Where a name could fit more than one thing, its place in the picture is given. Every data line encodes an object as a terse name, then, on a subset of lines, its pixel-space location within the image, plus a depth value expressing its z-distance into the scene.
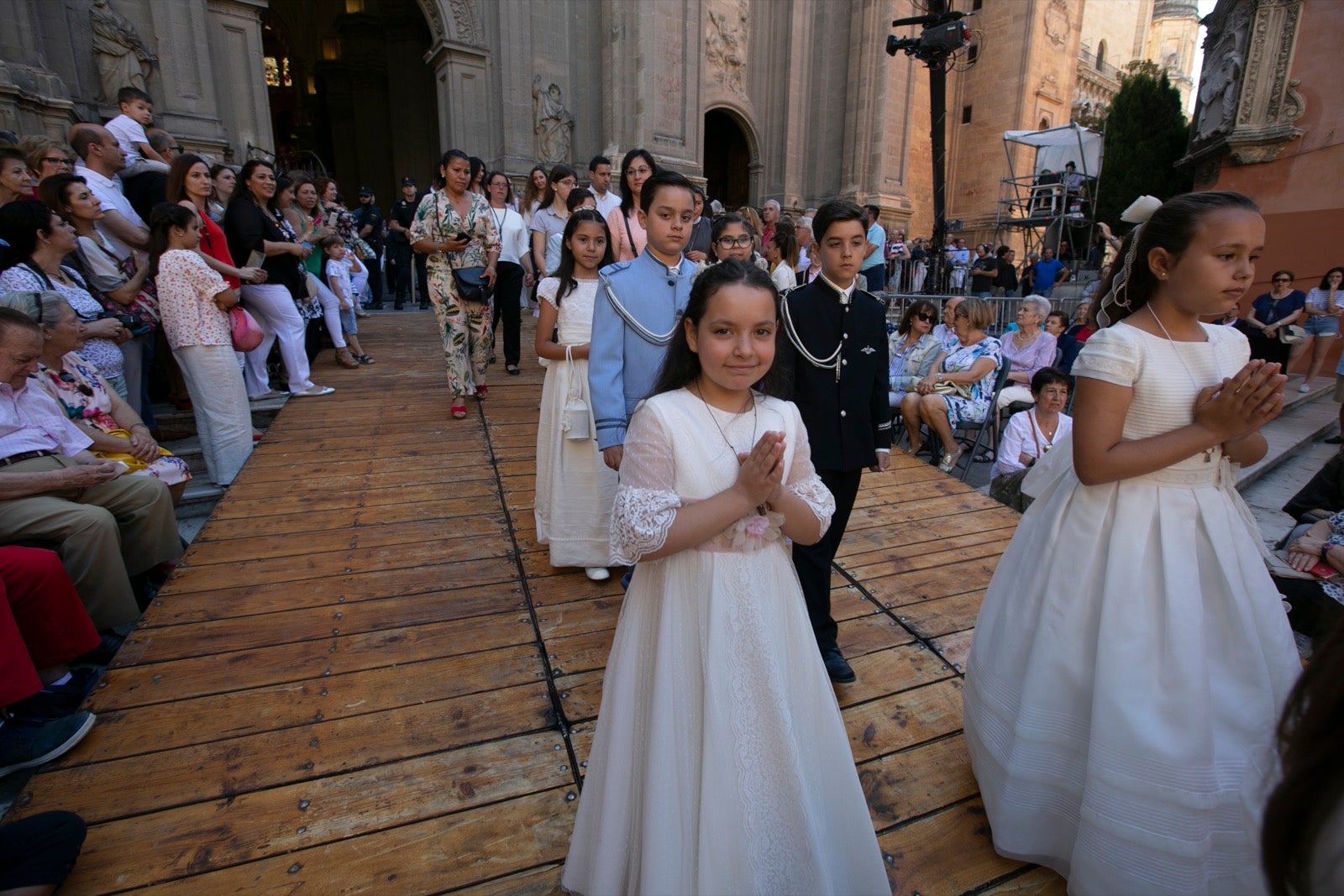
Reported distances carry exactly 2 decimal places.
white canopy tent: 17.45
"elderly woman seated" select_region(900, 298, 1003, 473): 5.91
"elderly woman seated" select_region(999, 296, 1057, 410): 6.59
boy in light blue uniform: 2.69
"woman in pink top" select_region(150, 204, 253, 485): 4.30
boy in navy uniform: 2.45
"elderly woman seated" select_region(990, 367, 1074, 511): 4.79
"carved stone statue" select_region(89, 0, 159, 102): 8.77
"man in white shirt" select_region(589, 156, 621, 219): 6.61
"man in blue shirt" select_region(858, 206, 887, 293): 8.34
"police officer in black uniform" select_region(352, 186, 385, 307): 10.49
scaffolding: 17.55
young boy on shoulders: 5.70
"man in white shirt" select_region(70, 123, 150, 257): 4.73
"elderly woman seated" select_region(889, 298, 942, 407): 6.35
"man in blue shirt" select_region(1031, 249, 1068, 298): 14.30
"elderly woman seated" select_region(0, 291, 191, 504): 3.23
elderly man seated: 2.73
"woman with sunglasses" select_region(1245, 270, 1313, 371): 8.84
